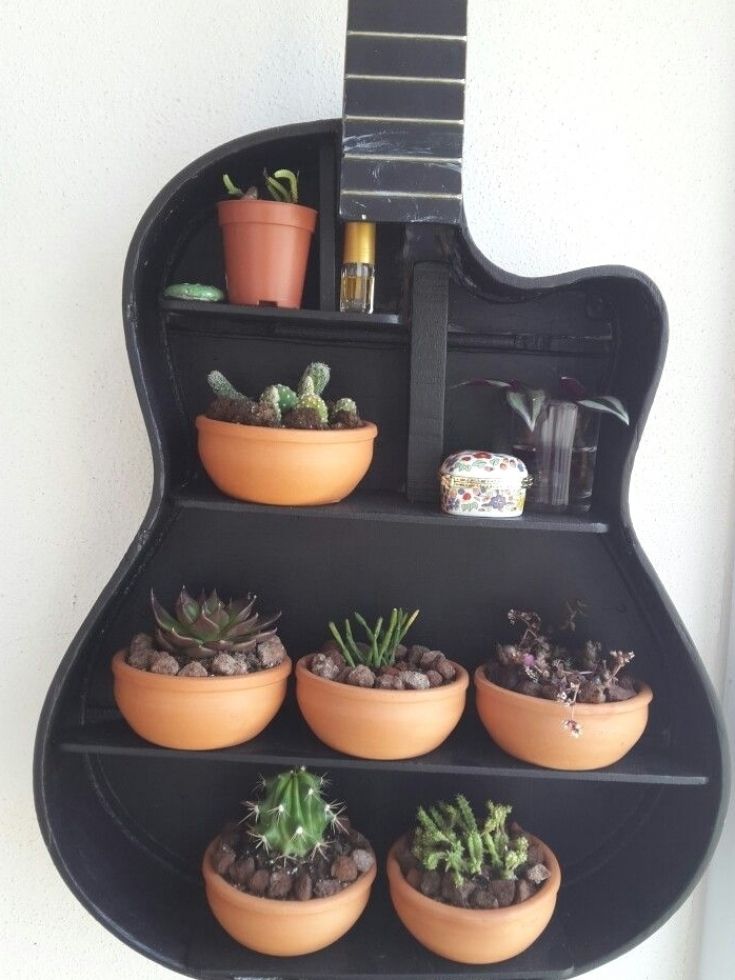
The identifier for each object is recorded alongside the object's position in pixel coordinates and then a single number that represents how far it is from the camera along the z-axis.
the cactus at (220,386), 0.88
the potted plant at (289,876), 0.84
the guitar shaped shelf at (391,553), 0.82
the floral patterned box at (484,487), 0.84
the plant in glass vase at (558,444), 0.89
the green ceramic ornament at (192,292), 0.84
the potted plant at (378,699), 0.83
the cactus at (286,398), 0.86
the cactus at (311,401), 0.84
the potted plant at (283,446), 0.82
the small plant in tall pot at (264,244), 0.84
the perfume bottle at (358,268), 0.88
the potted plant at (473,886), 0.84
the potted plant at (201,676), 0.83
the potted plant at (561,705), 0.84
